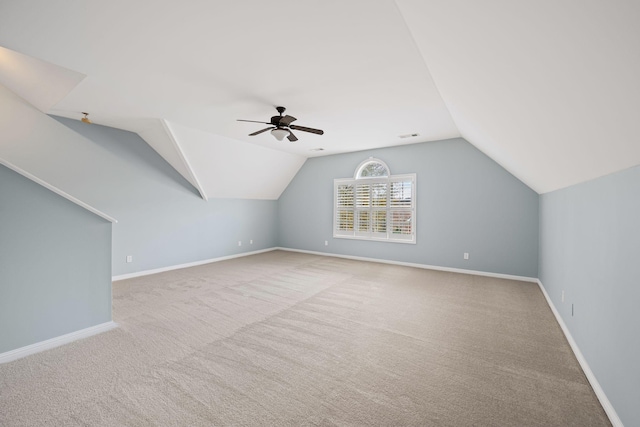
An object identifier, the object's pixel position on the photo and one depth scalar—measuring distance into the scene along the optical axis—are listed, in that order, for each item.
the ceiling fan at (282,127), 3.42
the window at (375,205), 5.79
